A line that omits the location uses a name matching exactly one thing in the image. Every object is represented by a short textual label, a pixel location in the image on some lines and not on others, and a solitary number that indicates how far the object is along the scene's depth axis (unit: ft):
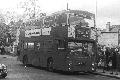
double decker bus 66.03
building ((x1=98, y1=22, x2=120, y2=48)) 181.47
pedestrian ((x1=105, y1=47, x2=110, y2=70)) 75.31
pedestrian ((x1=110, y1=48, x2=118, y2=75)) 75.92
